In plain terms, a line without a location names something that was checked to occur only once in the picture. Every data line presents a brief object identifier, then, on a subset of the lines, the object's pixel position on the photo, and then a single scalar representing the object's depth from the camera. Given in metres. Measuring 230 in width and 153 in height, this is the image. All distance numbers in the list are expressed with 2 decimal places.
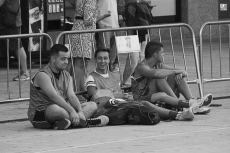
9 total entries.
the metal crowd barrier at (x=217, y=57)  19.98
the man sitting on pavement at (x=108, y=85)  15.91
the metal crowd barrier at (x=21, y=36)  16.81
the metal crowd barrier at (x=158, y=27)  17.72
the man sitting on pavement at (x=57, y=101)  14.95
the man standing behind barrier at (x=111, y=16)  22.86
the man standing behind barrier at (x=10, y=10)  24.25
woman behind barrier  18.63
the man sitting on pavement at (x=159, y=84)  16.41
